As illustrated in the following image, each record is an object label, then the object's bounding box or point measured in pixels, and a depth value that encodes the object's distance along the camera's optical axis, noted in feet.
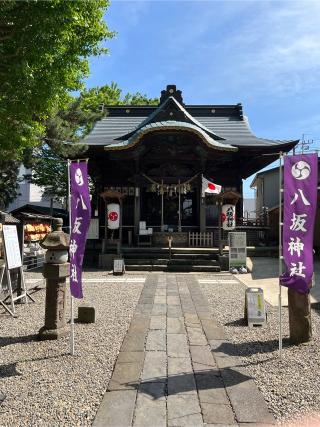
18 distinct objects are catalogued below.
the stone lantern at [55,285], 18.61
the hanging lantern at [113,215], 49.80
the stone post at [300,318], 17.71
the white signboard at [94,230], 55.47
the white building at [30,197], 125.59
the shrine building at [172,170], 53.06
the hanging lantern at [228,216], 49.70
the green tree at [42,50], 20.14
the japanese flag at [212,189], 53.26
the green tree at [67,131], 55.77
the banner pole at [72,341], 15.93
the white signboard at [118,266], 42.63
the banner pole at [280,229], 17.16
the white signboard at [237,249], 45.39
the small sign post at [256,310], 20.67
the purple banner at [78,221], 17.13
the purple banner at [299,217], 16.49
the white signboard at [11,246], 24.14
